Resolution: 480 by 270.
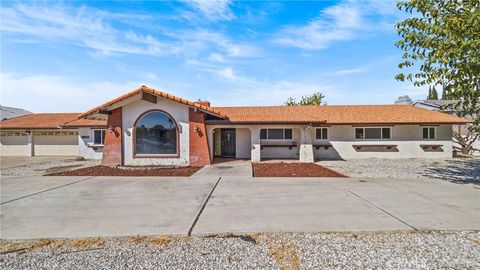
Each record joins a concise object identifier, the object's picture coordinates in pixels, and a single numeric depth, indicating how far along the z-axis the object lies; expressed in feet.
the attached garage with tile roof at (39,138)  70.59
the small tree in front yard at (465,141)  69.15
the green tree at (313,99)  148.13
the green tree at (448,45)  25.91
